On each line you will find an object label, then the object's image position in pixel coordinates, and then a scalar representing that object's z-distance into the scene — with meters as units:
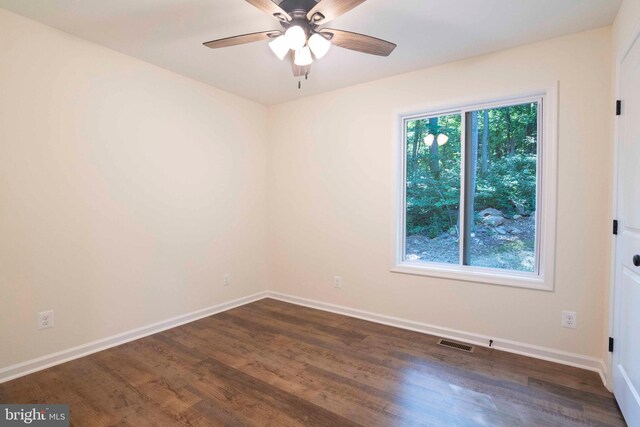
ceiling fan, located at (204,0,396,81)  1.65
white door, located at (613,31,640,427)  1.61
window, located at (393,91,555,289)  2.59
